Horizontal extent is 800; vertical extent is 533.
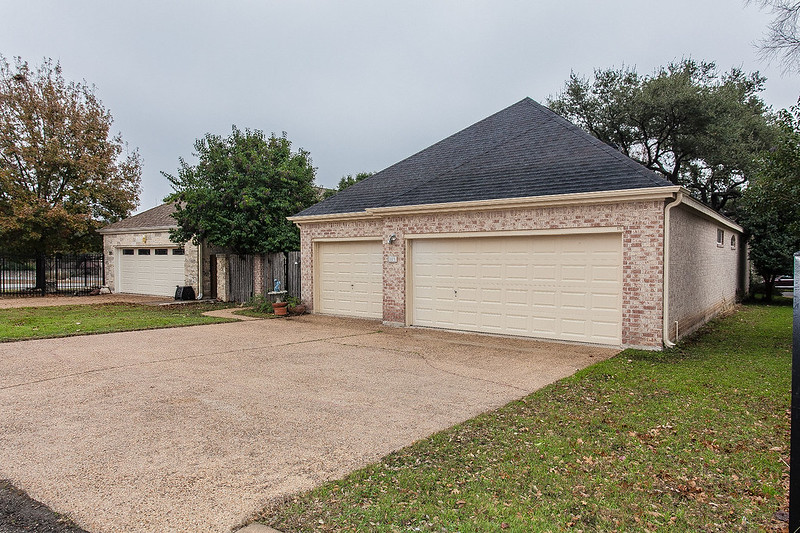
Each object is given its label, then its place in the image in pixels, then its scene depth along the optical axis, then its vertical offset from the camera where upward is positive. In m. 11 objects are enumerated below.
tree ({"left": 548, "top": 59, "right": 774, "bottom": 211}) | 20.95 +6.34
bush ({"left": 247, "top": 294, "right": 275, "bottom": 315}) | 15.03 -1.36
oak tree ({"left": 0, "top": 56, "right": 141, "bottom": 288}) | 21.19 +4.47
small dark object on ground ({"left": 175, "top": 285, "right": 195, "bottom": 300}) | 18.91 -1.22
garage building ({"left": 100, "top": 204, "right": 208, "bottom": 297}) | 19.92 +0.18
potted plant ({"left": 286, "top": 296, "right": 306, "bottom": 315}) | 14.56 -1.36
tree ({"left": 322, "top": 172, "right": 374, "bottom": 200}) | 33.50 +5.55
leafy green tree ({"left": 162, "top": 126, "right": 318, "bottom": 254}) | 16.22 +2.21
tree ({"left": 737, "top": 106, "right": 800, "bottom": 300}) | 9.41 +1.59
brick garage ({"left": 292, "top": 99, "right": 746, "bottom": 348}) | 8.90 +0.48
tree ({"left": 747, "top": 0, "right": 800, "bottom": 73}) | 9.33 +4.28
